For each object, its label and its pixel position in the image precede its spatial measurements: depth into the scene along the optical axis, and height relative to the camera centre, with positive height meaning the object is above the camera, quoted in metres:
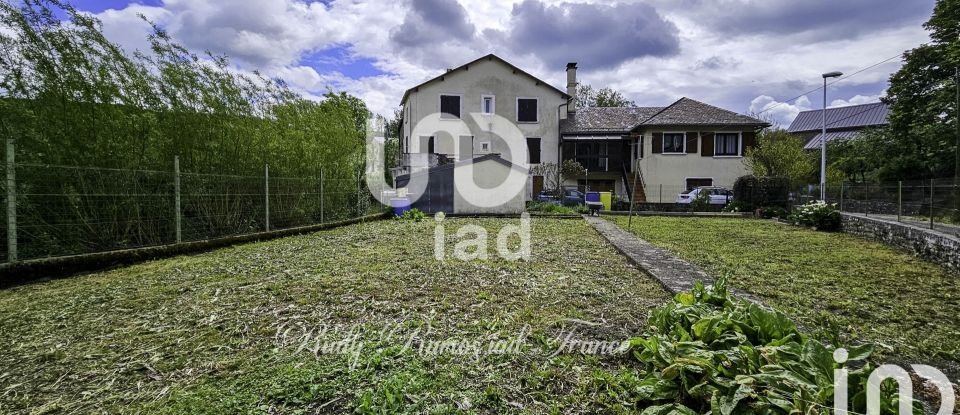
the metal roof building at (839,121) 36.00 +6.35
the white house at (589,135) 20.23 +2.75
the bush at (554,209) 13.95 -0.55
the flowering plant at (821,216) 10.53 -0.58
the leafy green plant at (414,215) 11.81 -0.64
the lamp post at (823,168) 11.81 +0.85
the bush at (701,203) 16.78 -0.42
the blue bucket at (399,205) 12.42 -0.38
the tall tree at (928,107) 14.33 +3.09
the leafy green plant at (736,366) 1.34 -0.63
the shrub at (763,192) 15.31 +0.01
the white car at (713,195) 17.31 -0.14
